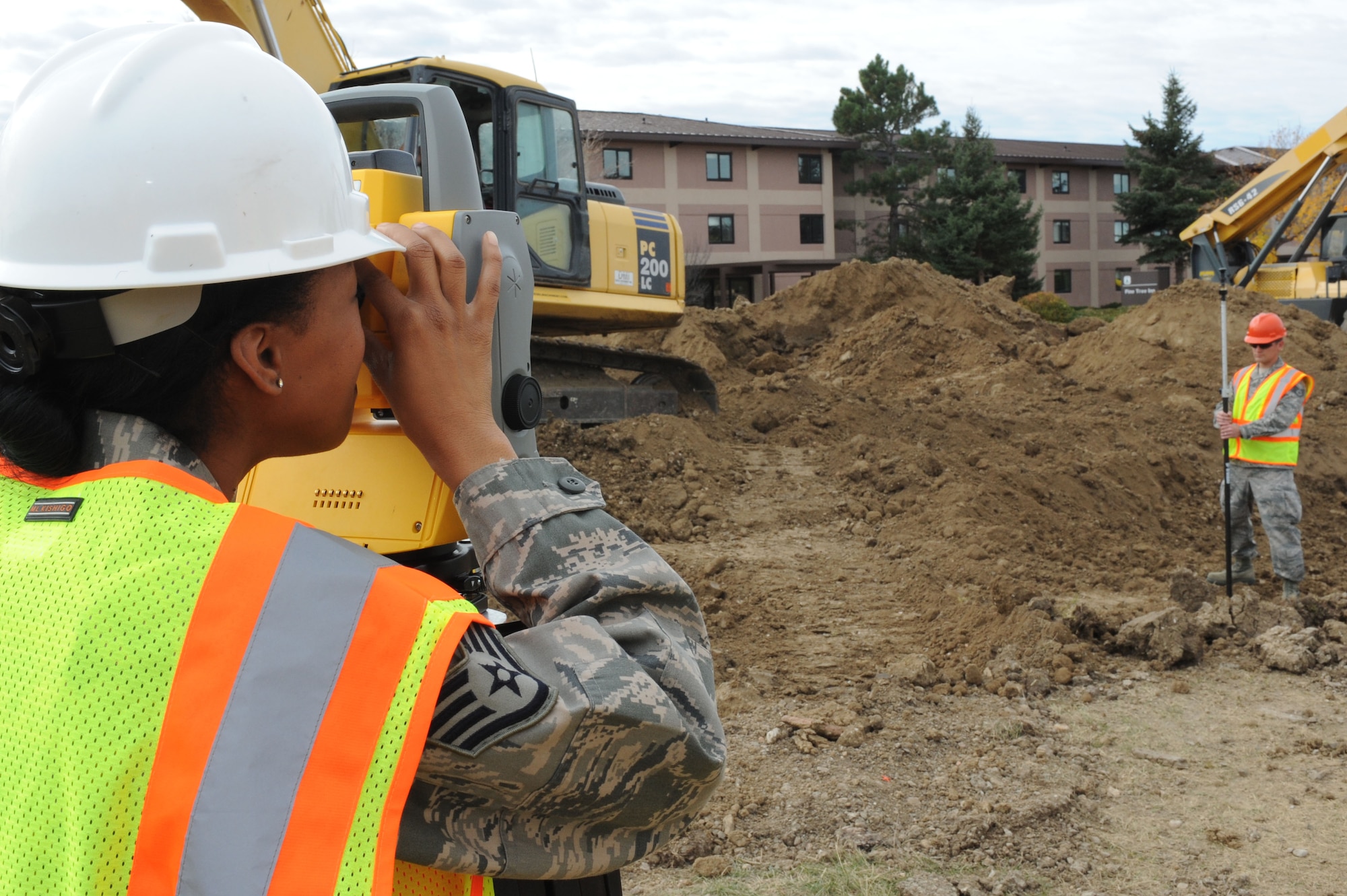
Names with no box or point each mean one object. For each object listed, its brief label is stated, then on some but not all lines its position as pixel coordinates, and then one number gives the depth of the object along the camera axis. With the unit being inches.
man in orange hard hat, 277.0
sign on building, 1122.7
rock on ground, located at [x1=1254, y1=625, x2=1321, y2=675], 211.5
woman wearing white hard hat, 31.4
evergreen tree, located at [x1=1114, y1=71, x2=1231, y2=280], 1402.6
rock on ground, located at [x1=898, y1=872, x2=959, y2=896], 124.3
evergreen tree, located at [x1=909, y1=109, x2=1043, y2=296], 1341.0
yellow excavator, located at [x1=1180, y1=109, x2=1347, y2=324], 629.9
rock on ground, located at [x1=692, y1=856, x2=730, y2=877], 131.3
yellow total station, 57.2
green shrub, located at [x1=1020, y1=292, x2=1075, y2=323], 1151.6
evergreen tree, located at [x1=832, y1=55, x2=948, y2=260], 1467.8
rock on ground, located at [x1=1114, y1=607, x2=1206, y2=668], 217.2
